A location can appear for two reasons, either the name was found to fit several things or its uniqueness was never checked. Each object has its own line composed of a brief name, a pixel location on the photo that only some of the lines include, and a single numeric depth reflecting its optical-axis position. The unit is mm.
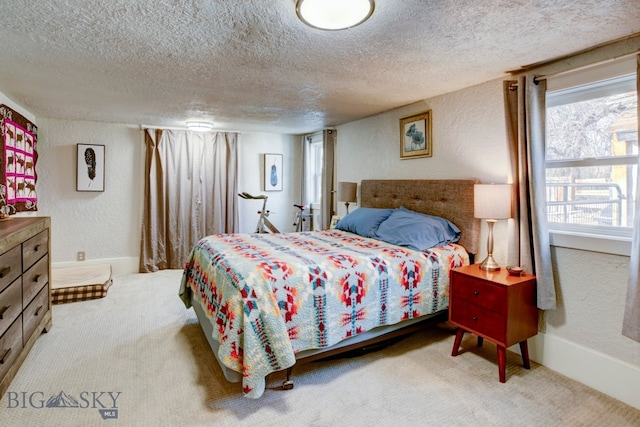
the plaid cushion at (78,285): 3549
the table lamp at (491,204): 2416
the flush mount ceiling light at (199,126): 4473
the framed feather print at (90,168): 4523
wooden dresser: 1940
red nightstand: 2160
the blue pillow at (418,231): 2783
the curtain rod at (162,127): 4785
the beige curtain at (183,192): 4840
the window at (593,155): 2090
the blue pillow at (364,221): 3344
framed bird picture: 5648
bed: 1895
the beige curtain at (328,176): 5020
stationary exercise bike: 5112
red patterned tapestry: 3115
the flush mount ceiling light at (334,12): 1526
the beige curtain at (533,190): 2301
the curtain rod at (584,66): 1967
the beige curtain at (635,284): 1875
